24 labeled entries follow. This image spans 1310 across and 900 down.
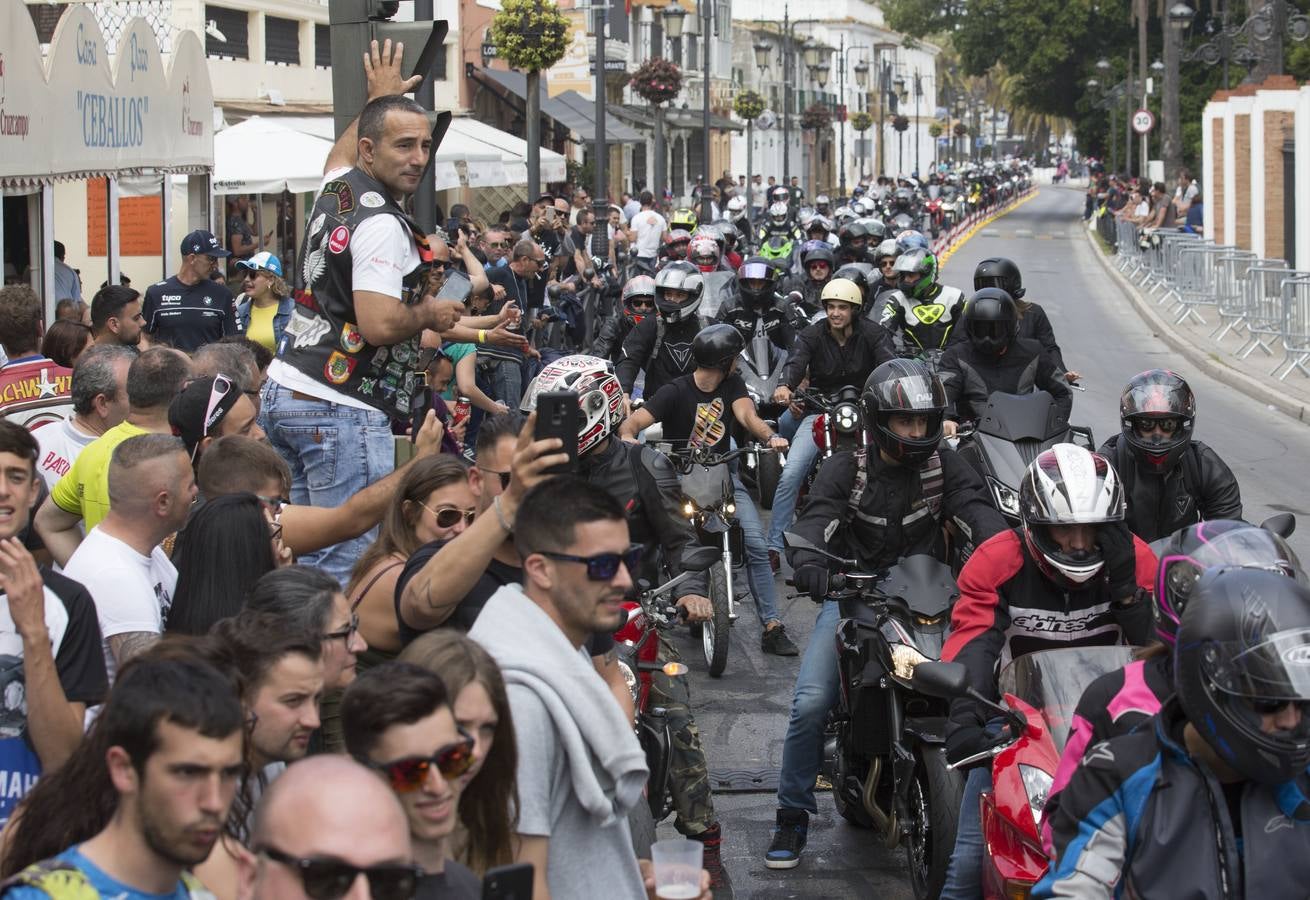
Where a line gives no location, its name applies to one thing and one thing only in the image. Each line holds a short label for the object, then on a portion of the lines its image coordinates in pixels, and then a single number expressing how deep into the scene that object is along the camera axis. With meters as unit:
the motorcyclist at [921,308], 27.42
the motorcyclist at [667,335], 25.42
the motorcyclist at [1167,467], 15.99
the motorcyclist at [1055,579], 12.03
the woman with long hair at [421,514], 11.41
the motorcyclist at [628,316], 29.62
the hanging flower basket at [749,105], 97.37
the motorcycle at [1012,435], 18.28
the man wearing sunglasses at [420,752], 6.97
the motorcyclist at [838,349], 24.44
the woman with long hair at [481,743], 7.40
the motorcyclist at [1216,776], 7.23
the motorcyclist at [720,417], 21.61
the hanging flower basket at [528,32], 43.56
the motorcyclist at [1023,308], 24.98
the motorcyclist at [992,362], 21.86
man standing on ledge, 12.76
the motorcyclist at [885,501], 14.52
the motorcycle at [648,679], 12.74
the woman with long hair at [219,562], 10.64
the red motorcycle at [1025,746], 10.52
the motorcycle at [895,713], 12.77
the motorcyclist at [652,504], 13.12
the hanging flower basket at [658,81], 67.62
